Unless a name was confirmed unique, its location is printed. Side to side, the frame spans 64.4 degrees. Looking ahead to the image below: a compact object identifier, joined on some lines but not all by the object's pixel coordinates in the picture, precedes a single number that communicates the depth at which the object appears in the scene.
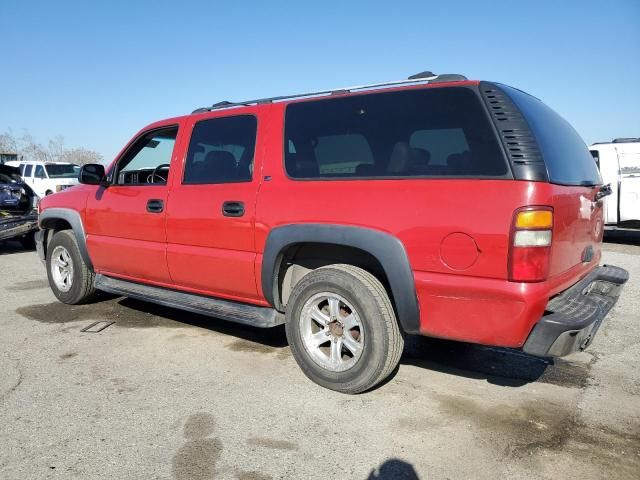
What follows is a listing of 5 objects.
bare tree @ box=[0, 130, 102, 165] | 58.59
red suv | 2.67
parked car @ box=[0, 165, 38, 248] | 8.91
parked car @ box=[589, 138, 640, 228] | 10.71
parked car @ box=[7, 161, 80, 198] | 19.22
